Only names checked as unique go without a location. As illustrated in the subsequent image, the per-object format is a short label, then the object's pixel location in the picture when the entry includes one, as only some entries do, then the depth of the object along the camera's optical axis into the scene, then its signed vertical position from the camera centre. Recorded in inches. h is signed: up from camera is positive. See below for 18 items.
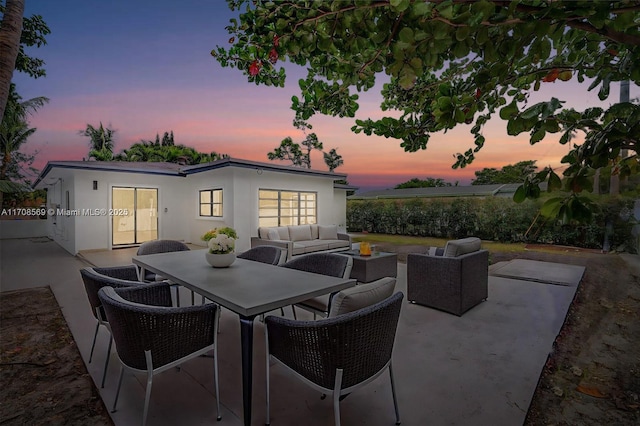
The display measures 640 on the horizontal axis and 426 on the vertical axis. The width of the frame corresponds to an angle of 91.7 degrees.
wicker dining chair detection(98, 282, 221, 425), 72.7 -30.3
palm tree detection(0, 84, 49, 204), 426.2 +141.0
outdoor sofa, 298.2 -29.8
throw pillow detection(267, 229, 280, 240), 306.8 -24.3
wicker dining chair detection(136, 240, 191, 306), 152.1 -20.1
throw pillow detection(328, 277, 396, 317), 70.2 -20.2
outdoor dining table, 76.0 -23.0
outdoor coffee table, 202.1 -38.0
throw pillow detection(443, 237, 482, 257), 156.9 -19.6
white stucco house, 352.2 +14.5
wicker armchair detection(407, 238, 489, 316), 149.8 -35.1
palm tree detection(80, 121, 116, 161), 839.7 +203.9
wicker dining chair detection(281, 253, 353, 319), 114.0 -23.9
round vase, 120.3 -18.9
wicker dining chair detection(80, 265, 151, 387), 95.8 -23.1
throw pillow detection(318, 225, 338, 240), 353.1 -25.8
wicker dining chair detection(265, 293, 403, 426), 64.9 -30.2
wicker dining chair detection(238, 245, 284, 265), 151.7 -22.4
